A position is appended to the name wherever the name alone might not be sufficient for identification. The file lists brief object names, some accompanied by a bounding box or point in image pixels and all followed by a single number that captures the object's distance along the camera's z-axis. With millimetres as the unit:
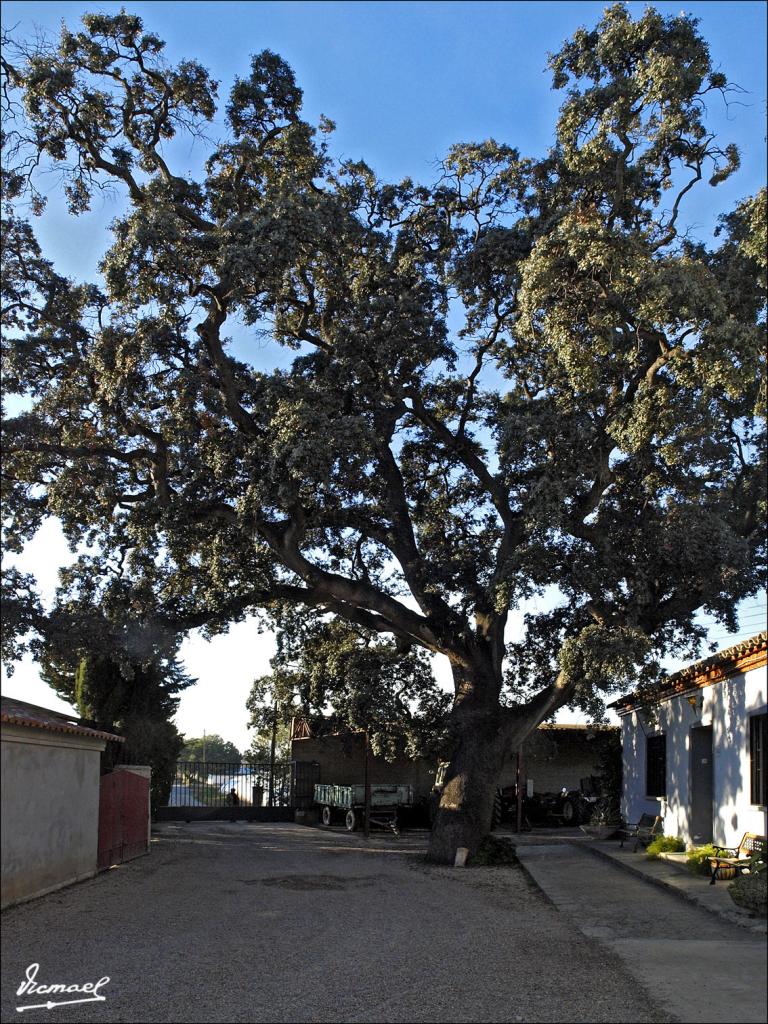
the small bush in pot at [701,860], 13836
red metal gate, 16625
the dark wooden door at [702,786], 16609
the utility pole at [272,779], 33125
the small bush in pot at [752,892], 10594
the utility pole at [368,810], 25308
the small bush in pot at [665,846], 16938
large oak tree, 14930
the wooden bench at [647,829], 18516
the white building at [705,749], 13867
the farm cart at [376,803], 27406
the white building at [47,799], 12195
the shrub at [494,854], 18938
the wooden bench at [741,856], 12797
